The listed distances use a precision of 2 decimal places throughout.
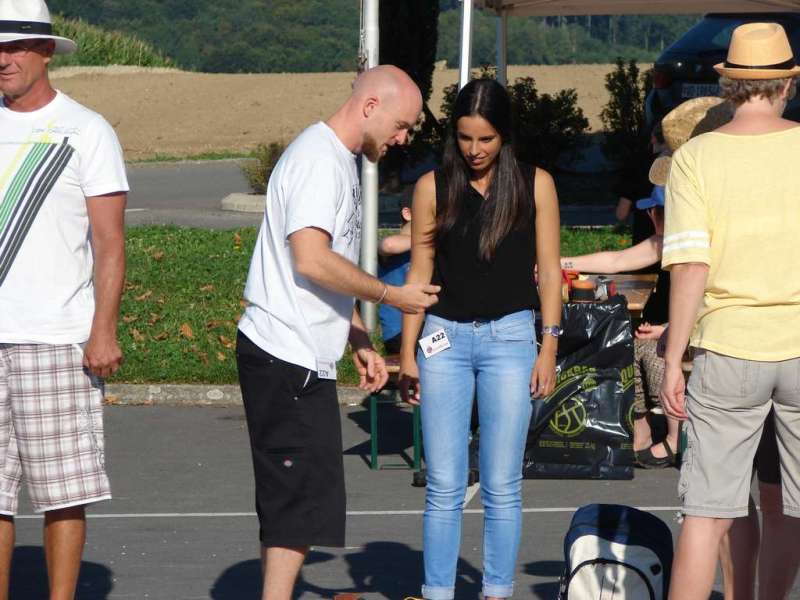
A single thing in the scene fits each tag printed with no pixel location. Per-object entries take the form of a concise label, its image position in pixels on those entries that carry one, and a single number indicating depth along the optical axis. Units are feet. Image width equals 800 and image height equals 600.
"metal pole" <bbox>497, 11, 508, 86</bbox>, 62.86
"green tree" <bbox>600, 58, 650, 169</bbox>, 101.09
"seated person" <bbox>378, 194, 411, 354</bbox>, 40.72
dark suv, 77.50
